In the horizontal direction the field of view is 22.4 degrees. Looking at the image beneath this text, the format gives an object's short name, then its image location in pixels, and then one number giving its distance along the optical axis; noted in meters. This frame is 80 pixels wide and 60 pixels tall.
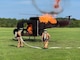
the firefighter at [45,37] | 15.33
